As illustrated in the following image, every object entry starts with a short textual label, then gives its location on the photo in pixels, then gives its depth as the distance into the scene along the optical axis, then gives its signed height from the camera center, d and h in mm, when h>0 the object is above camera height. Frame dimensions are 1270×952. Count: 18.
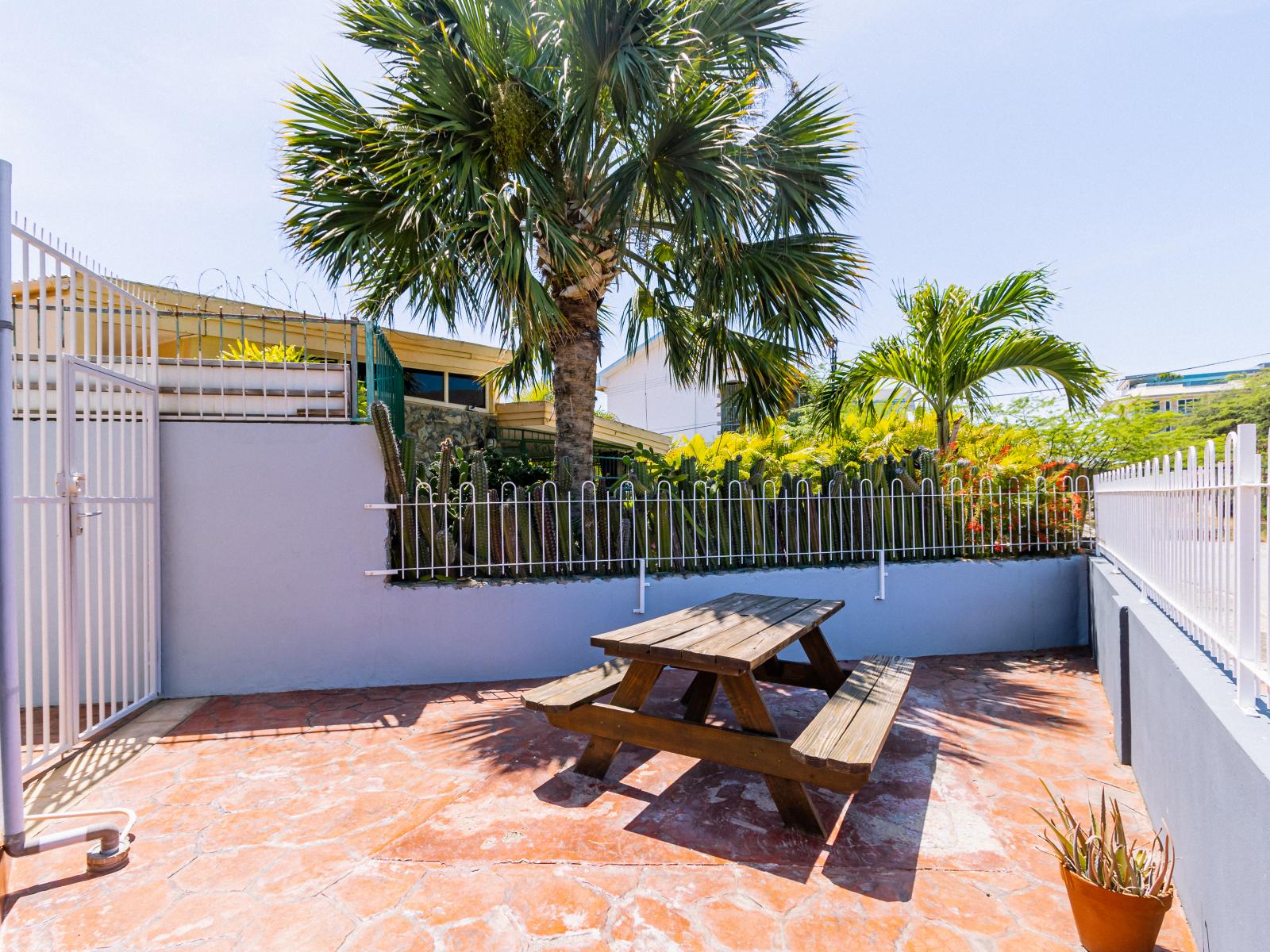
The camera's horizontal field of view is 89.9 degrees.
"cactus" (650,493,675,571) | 5695 -503
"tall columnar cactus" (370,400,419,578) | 4816 +49
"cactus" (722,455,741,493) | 5945 +12
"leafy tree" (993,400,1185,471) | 8344 +460
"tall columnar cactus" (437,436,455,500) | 5266 +86
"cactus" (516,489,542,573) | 5426 -491
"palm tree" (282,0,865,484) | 4895 +2553
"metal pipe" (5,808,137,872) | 2604 -1491
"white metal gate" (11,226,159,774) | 3463 -225
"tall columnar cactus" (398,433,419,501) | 5191 +121
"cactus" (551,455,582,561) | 5484 -438
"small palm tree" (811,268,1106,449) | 6738 +1305
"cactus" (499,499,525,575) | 5371 -505
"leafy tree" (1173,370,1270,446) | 20172 +2041
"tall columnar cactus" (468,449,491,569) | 5312 -263
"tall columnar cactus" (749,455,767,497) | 5980 -8
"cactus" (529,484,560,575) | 5453 -448
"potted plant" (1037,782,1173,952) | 1967 -1319
